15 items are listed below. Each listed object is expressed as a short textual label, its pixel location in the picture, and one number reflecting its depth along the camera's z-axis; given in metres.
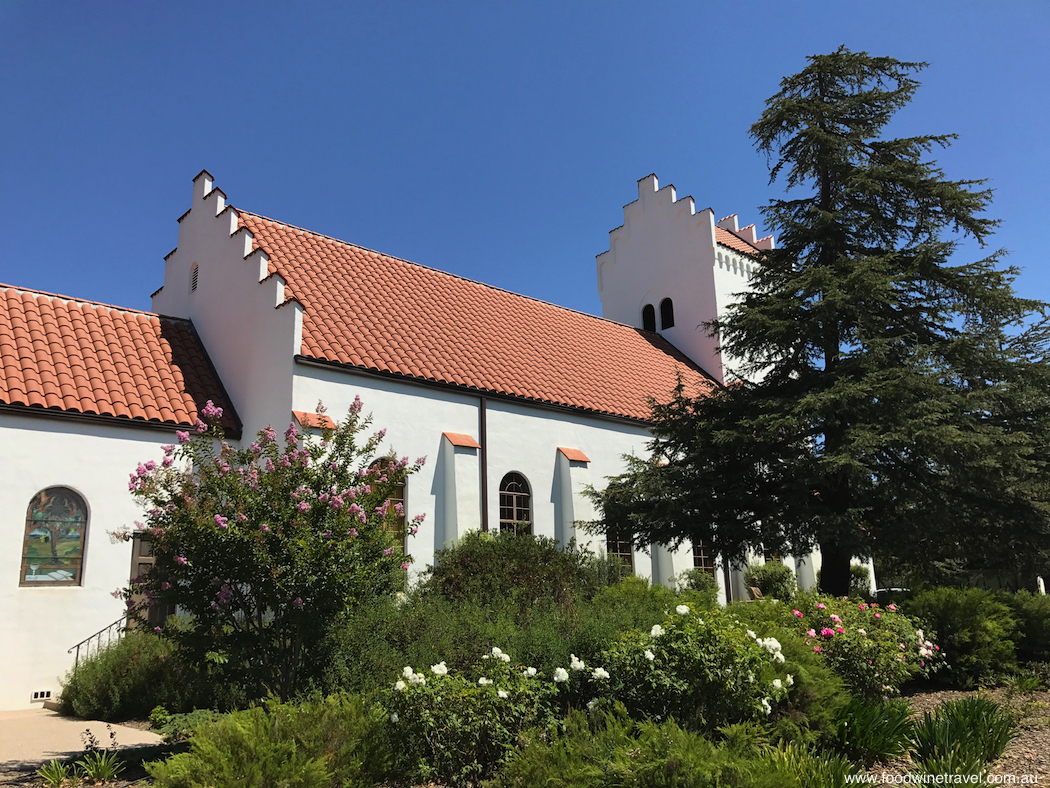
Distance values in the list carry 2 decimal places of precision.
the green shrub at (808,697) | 7.01
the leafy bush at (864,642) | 9.33
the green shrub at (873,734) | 7.07
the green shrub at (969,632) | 11.43
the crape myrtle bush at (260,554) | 7.89
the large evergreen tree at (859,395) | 13.12
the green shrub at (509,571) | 13.98
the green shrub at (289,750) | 5.23
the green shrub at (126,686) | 11.55
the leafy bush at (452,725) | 6.24
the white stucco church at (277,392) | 13.72
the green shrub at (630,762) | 4.88
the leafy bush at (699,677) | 6.91
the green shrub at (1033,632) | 12.90
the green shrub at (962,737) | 6.19
